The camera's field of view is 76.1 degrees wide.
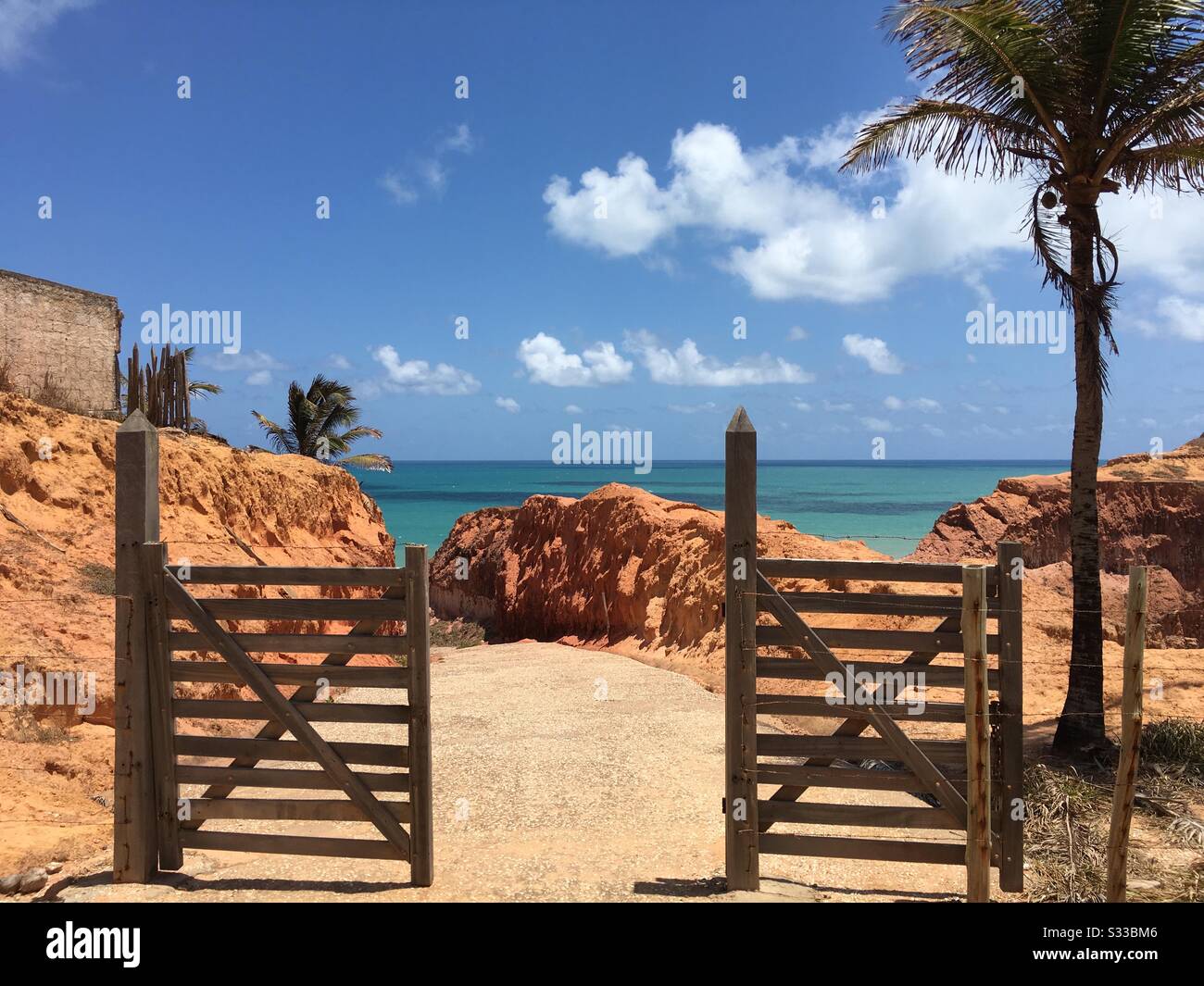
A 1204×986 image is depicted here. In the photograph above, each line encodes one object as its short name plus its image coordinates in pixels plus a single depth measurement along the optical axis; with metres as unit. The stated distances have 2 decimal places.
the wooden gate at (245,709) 5.64
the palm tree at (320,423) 34.66
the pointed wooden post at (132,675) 5.69
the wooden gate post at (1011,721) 5.39
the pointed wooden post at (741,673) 5.54
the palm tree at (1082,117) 8.92
